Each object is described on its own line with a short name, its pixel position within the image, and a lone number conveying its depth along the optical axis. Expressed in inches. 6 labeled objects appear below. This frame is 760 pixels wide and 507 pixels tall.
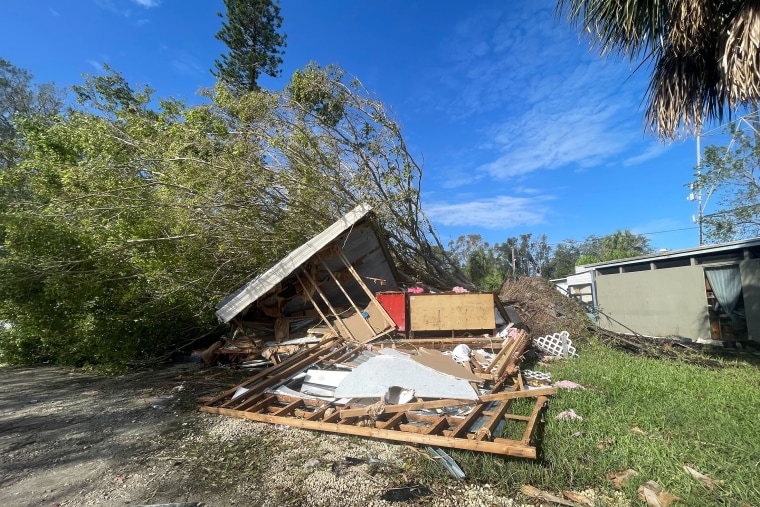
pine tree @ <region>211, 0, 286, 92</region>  724.7
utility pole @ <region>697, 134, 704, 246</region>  855.7
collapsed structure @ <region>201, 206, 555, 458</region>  166.7
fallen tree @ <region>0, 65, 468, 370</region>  298.7
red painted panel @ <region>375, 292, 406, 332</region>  323.9
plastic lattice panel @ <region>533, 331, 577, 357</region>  326.0
